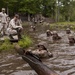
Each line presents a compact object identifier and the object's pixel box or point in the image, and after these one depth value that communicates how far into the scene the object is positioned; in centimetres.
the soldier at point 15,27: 772
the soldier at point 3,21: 993
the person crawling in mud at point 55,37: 1029
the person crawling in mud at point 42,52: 593
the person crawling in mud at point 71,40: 886
